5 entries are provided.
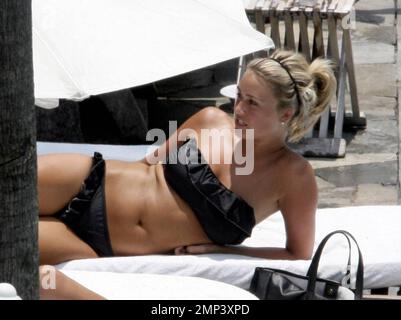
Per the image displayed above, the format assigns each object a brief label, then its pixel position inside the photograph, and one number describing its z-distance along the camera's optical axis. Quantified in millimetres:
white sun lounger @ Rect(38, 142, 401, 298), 9109
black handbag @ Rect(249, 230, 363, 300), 8367
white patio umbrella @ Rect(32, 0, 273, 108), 10242
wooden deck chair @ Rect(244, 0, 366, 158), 14531
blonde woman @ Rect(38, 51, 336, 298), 9070
